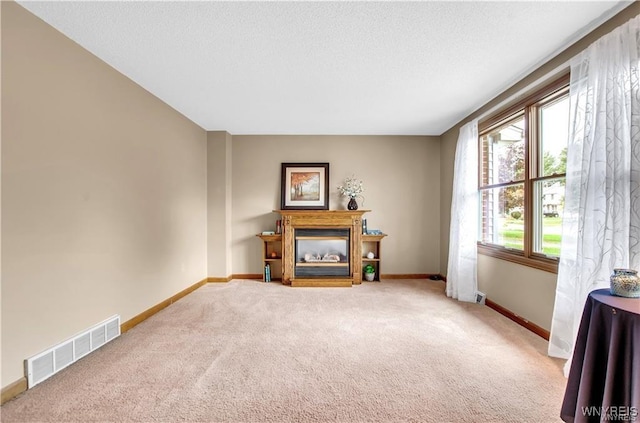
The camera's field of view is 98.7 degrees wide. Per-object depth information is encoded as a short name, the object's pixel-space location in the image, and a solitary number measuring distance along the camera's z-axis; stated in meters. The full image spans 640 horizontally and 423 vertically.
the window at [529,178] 2.55
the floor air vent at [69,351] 1.86
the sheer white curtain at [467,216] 3.63
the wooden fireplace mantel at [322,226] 4.57
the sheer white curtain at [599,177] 1.75
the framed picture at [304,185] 4.89
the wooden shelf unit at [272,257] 4.75
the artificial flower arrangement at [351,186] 4.87
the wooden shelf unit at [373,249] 4.73
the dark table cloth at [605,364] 1.18
